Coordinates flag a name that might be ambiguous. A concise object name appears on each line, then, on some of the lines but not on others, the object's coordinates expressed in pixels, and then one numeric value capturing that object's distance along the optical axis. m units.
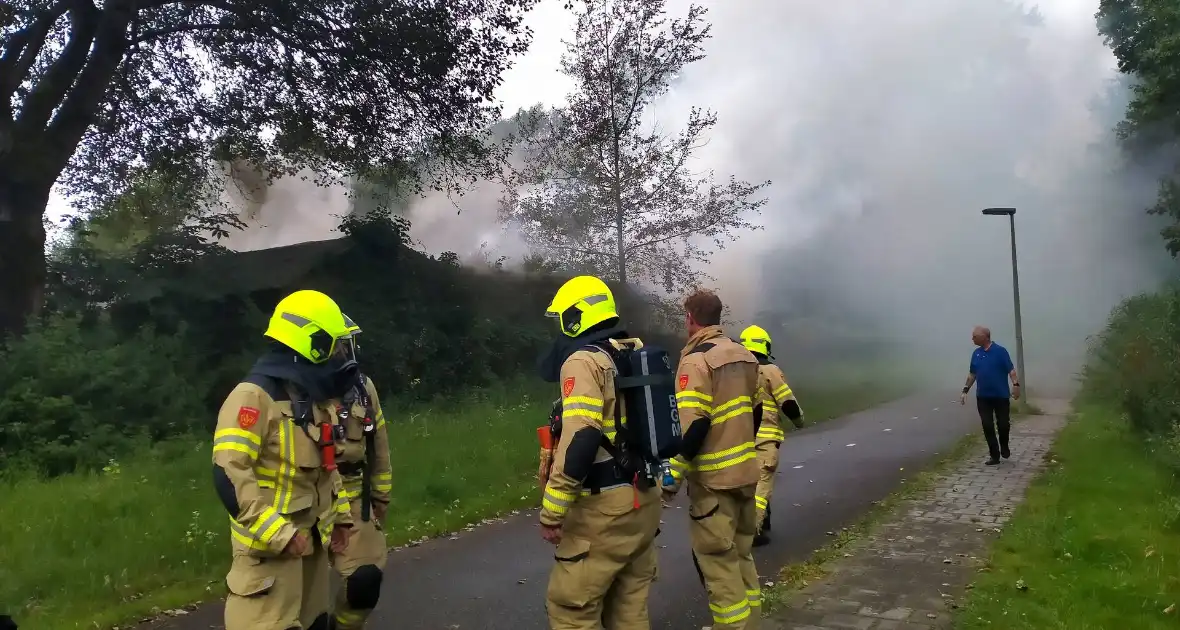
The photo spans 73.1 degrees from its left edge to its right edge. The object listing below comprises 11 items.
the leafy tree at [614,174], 15.31
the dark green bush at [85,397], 7.68
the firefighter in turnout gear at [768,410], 5.29
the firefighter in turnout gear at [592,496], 2.85
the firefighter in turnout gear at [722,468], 3.63
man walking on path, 9.05
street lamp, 16.59
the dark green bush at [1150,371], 8.41
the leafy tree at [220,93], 10.47
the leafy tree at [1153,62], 11.57
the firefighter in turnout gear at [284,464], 2.55
